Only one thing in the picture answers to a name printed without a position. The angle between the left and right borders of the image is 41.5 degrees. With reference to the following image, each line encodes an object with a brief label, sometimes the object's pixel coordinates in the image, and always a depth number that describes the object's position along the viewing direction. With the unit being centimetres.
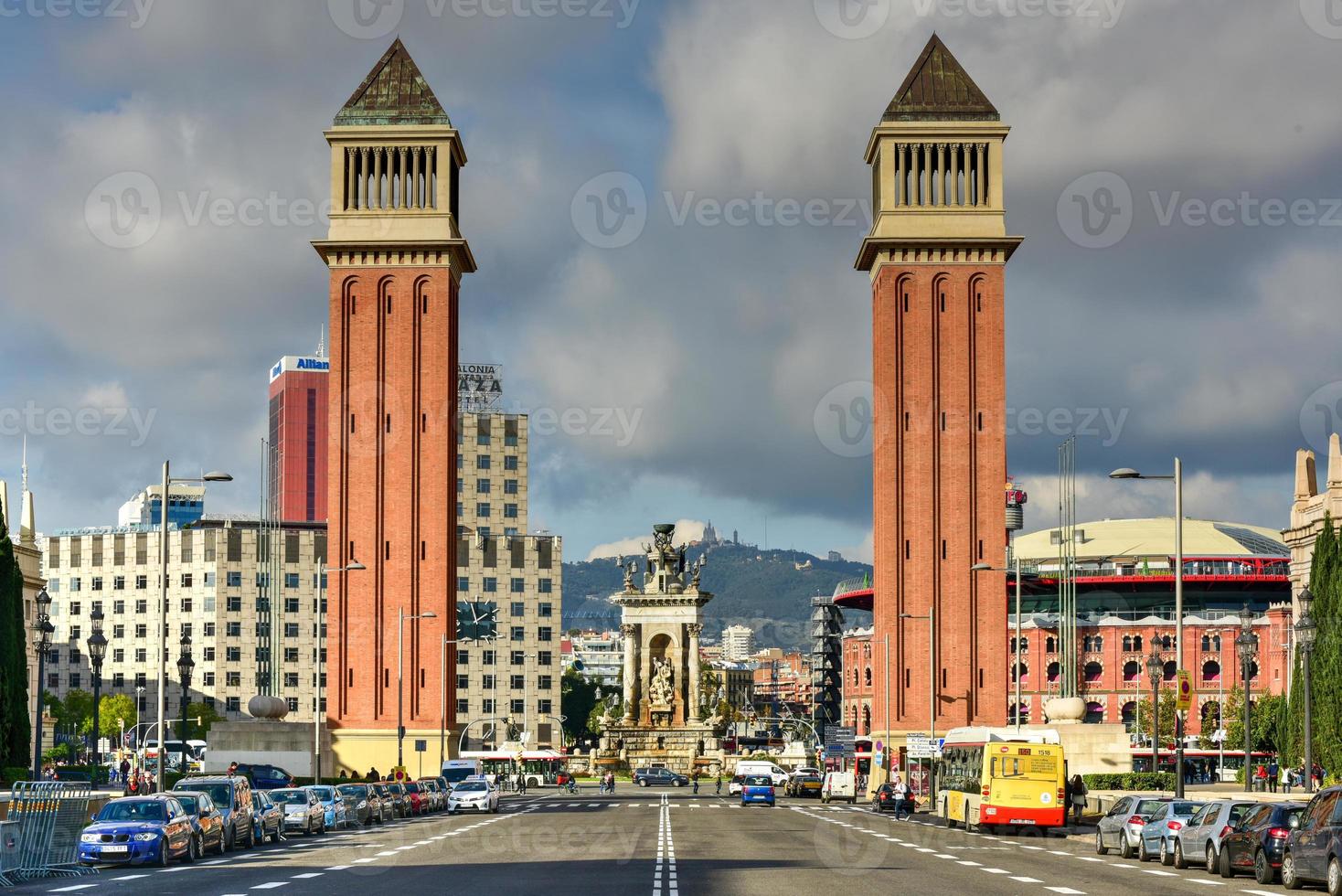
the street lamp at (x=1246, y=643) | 4853
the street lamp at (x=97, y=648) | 5931
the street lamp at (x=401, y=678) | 8450
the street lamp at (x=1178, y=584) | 4559
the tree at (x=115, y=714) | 13462
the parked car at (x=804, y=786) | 9212
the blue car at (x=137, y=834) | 3372
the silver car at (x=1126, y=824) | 3928
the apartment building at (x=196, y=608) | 15088
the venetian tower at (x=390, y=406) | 9200
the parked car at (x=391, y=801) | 6166
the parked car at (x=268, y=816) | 4375
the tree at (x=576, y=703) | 18588
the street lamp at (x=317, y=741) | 7171
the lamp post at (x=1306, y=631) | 4257
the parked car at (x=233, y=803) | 4084
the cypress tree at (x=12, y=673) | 6875
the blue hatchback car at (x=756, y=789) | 7594
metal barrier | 3031
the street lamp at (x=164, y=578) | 4888
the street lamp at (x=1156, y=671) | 5200
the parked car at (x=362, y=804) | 5647
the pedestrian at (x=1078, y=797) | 5759
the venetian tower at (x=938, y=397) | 9112
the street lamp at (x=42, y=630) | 5303
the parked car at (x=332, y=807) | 5312
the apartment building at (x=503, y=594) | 15650
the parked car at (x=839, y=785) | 8231
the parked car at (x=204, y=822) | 3719
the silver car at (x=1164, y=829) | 3703
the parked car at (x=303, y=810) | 4888
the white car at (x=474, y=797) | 6825
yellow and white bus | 4866
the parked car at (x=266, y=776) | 6863
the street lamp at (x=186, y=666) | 5572
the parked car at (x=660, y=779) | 10925
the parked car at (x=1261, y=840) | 3041
